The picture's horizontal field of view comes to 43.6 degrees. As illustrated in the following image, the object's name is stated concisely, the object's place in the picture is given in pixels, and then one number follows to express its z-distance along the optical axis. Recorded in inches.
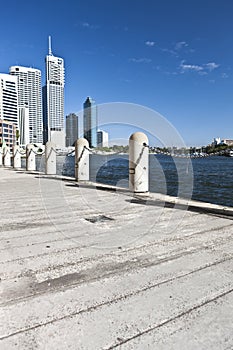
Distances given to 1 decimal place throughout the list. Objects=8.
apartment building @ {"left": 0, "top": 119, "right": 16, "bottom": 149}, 4196.9
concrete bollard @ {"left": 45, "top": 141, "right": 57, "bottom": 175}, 566.3
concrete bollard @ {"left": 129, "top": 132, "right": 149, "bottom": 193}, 314.8
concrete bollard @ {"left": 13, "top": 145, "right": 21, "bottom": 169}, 838.5
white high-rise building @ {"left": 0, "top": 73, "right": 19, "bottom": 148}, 5442.9
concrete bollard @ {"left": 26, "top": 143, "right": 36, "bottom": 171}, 705.0
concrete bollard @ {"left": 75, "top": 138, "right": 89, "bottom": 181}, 428.5
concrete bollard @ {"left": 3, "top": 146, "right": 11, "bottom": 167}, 983.1
